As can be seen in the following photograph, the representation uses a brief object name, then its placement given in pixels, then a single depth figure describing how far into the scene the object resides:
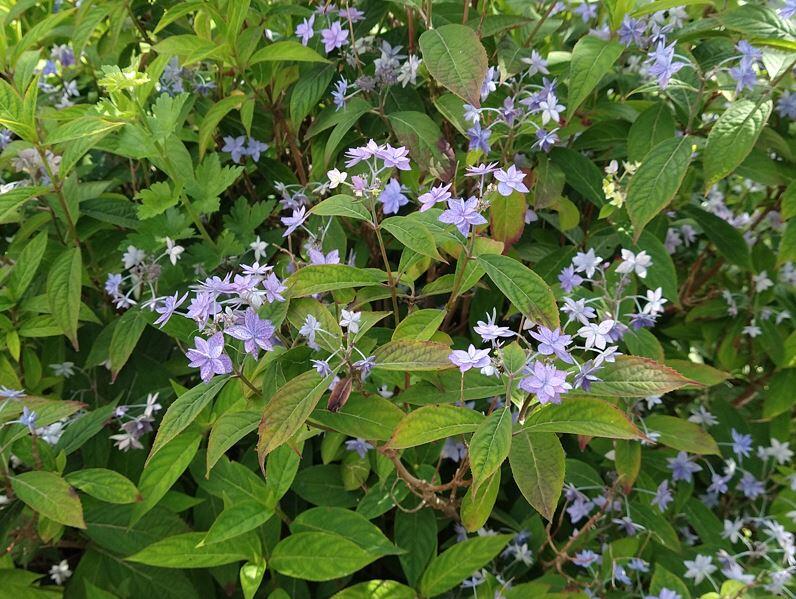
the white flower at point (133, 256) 0.47
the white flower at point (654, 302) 0.41
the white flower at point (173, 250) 0.45
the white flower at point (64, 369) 0.52
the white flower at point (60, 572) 0.48
